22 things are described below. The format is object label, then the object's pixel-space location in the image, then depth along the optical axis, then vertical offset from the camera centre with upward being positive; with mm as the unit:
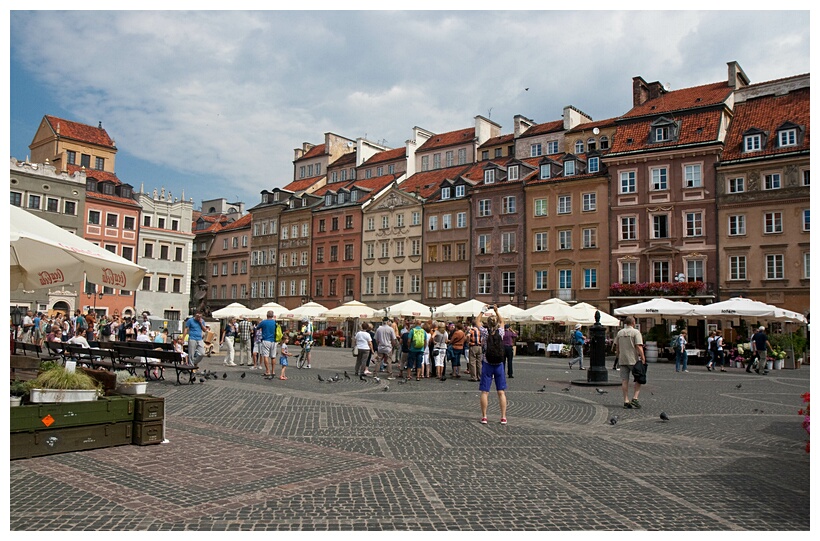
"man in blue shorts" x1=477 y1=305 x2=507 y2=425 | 11375 -944
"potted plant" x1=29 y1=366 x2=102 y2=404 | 8016 -943
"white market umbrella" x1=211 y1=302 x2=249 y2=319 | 39156 -338
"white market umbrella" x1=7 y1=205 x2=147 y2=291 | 7789 +522
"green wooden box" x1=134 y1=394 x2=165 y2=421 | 8664 -1247
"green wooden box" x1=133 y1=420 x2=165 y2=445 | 8633 -1545
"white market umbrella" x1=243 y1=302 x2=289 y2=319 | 37531 -274
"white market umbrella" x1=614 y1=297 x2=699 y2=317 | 29000 +36
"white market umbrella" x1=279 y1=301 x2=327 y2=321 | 37688 -295
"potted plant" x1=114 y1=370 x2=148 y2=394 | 9000 -1008
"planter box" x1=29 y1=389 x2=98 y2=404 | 8008 -1027
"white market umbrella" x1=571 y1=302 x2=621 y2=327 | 31672 -349
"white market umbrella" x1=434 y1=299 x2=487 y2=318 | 34281 -103
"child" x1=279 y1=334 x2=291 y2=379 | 19297 -1358
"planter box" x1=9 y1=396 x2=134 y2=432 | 7668 -1237
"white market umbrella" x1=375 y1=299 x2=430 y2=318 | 35031 -128
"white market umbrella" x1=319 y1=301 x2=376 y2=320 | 34812 -221
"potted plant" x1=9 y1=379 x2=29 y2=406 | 8125 -985
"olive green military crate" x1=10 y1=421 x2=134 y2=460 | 7688 -1523
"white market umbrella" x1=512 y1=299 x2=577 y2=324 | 31688 -198
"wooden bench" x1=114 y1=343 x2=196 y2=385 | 16859 -1316
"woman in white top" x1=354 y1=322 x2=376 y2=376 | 20375 -1140
